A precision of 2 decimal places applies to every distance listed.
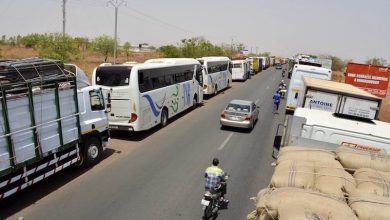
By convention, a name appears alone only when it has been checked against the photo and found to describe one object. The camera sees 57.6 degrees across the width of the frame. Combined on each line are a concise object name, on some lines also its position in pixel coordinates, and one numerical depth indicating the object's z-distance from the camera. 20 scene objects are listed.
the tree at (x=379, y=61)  101.38
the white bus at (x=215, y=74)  31.33
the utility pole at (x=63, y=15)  37.69
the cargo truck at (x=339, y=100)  11.69
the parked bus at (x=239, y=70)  50.28
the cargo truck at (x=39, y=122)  8.67
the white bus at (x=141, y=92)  15.80
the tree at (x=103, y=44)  75.38
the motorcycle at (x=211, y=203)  8.64
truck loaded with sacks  4.62
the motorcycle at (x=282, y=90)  29.59
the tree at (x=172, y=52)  63.62
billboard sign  24.67
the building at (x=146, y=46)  182.38
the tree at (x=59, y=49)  32.06
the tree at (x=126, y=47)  81.34
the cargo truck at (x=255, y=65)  68.53
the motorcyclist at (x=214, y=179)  8.73
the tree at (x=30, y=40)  88.81
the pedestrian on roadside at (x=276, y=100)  24.12
